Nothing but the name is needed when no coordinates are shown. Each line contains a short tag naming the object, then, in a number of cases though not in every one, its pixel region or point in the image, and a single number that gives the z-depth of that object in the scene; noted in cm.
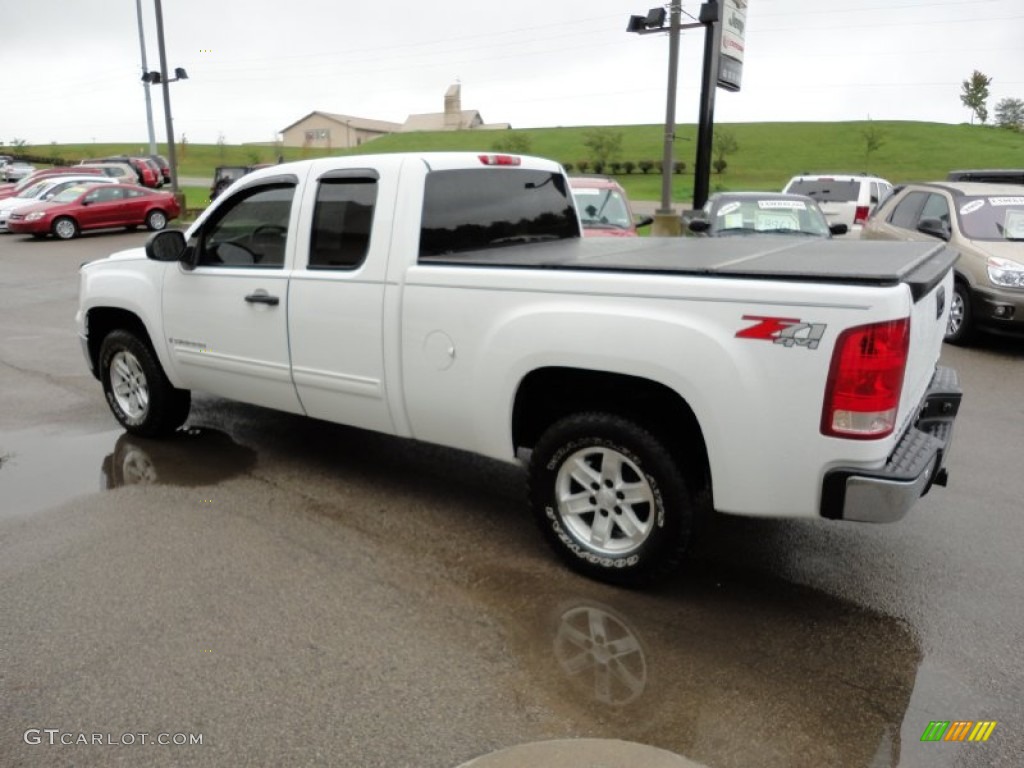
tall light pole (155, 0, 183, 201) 2578
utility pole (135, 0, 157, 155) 3634
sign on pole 1852
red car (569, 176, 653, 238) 989
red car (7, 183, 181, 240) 2152
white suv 1769
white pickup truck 300
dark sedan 1045
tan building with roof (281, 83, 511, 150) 11212
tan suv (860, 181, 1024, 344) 841
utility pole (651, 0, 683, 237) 1656
